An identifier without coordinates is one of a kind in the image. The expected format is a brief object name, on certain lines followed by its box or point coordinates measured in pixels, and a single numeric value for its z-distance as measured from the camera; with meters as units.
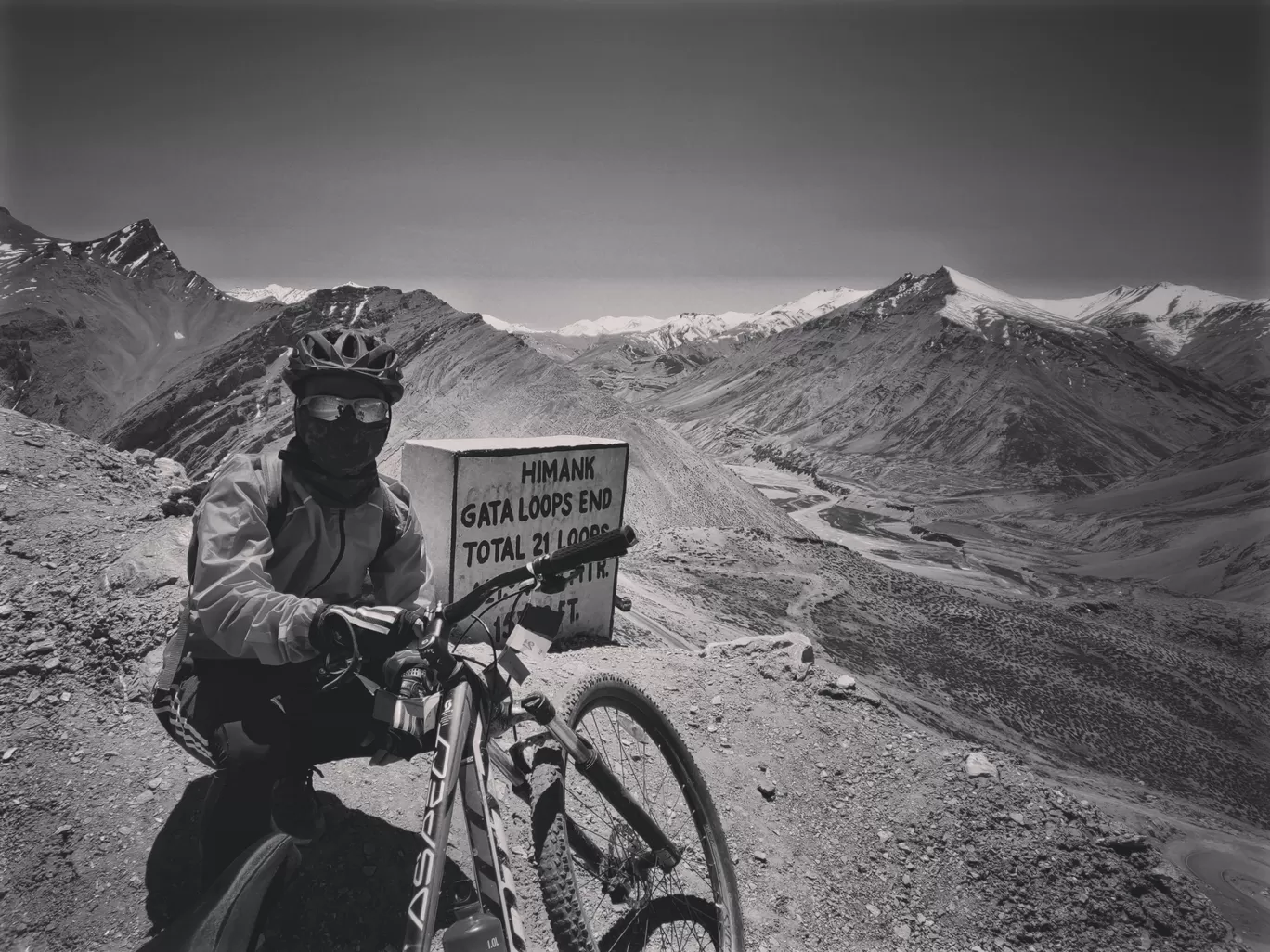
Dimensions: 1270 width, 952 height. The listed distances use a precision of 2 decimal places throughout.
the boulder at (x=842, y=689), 5.62
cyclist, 1.91
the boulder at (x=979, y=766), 4.47
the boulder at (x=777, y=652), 5.80
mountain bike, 1.73
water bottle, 1.62
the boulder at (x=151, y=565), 4.84
